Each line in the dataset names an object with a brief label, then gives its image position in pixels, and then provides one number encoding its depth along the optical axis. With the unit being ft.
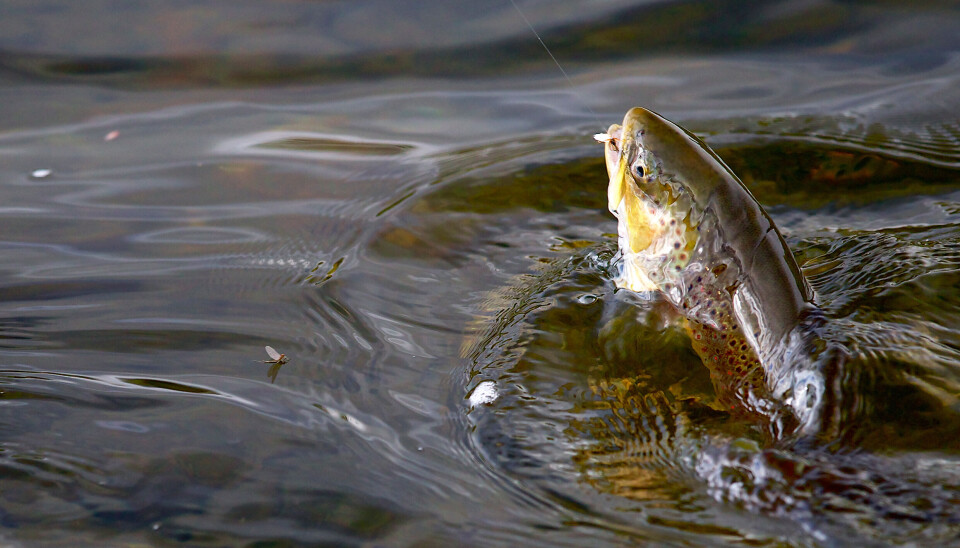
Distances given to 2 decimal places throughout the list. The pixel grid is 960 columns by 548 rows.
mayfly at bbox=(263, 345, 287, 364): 19.99
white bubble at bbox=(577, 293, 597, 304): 21.27
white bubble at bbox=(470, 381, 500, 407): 18.12
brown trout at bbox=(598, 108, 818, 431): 17.46
